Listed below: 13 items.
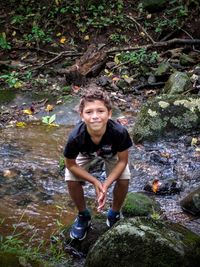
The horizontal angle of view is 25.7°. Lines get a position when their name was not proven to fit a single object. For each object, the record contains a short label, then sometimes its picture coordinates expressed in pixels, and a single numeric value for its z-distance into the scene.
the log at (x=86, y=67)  8.44
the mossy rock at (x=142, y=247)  2.92
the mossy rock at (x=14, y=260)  2.44
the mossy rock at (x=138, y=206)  4.16
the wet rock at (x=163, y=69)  8.23
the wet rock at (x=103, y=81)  8.27
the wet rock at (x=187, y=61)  8.73
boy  3.20
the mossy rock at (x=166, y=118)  6.14
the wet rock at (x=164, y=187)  4.77
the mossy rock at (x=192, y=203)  4.25
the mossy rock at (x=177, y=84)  7.33
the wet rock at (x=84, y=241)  3.66
